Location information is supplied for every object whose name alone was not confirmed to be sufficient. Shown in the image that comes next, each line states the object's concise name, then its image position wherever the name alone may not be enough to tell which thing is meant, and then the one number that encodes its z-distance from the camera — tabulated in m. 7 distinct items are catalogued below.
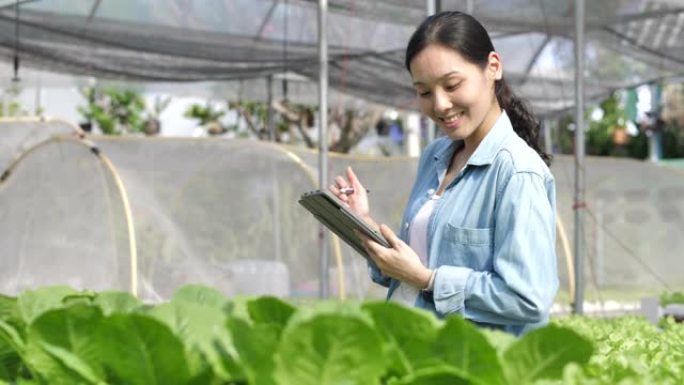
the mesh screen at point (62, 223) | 9.71
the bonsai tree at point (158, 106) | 29.17
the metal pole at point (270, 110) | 13.71
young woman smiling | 2.33
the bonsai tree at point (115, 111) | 28.11
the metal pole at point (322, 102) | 8.73
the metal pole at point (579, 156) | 8.77
